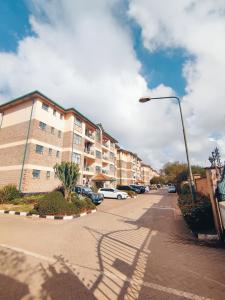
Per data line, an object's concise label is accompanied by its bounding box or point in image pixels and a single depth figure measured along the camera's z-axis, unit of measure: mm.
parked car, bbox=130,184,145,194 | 39188
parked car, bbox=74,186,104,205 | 17875
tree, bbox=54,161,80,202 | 14155
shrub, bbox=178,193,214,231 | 7297
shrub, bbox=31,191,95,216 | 11281
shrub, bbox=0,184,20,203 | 17092
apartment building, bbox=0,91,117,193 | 20453
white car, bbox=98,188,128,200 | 25734
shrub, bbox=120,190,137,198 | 29720
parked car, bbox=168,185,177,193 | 42800
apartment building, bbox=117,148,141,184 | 54025
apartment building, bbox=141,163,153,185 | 92375
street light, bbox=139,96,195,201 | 8414
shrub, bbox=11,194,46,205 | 16209
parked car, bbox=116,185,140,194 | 37575
